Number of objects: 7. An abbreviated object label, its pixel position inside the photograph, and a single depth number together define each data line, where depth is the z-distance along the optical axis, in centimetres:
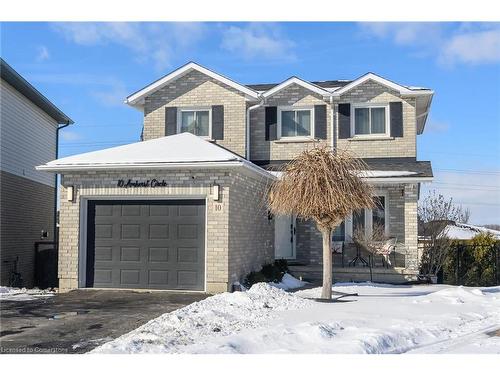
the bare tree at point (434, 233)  1788
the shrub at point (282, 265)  1739
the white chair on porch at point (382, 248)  1743
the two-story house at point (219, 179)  1420
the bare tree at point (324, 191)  1241
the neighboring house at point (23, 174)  1802
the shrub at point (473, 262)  1777
